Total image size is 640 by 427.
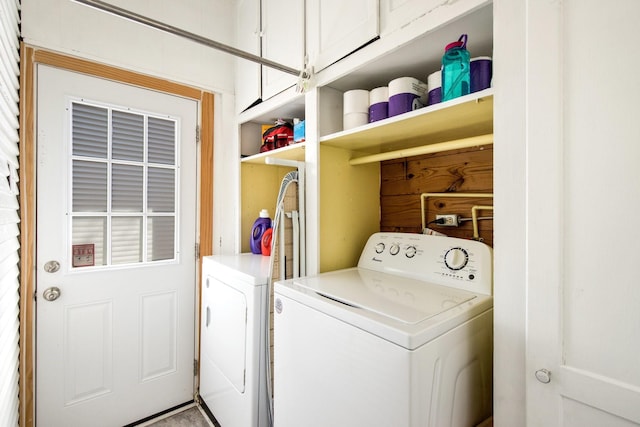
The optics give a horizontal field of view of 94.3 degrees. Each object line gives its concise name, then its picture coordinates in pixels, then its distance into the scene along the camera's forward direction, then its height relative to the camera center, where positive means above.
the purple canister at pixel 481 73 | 1.04 +0.49
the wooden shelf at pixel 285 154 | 1.69 +0.38
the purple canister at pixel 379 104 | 1.30 +0.48
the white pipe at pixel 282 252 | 1.51 -0.20
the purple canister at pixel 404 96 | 1.22 +0.49
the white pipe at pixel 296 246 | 1.56 -0.17
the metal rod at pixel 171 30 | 0.98 +0.69
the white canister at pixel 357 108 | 1.39 +0.49
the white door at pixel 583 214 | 0.68 +0.00
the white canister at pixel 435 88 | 1.12 +0.48
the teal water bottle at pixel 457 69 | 1.03 +0.50
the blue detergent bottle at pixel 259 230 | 2.13 -0.12
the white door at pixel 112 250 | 1.67 -0.23
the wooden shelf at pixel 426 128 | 1.02 +0.37
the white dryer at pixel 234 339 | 1.50 -0.71
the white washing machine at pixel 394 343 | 0.82 -0.41
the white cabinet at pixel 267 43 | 1.61 +1.02
